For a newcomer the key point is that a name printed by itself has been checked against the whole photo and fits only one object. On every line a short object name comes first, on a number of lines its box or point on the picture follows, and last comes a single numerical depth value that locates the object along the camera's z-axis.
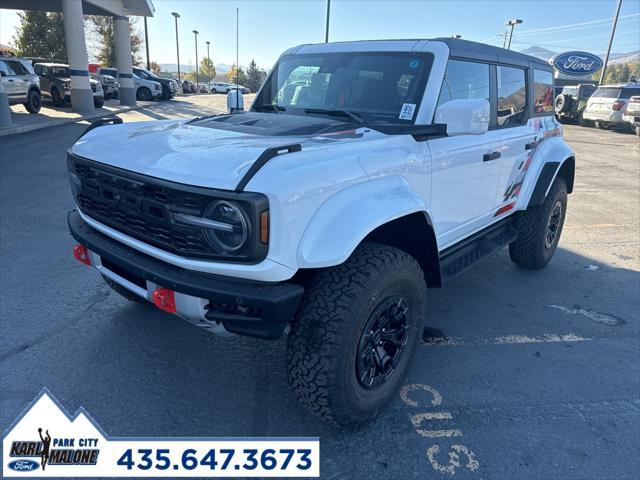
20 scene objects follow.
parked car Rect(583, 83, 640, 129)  18.39
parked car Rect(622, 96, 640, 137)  17.34
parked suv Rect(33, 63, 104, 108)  19.00
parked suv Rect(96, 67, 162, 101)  26.05
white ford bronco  1.98
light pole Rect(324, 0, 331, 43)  21.23
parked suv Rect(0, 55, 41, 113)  14.73
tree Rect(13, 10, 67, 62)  36.06
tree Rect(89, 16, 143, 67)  48.38
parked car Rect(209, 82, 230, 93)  48.91
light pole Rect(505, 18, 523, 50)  42.19
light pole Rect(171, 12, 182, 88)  52.12
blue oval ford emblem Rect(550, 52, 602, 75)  34.16
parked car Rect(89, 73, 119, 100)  23.43
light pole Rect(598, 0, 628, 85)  29.81
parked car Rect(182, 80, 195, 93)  41.59
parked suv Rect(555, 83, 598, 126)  22.58
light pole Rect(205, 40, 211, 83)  84.31
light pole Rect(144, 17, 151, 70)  40.38
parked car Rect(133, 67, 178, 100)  26.62
